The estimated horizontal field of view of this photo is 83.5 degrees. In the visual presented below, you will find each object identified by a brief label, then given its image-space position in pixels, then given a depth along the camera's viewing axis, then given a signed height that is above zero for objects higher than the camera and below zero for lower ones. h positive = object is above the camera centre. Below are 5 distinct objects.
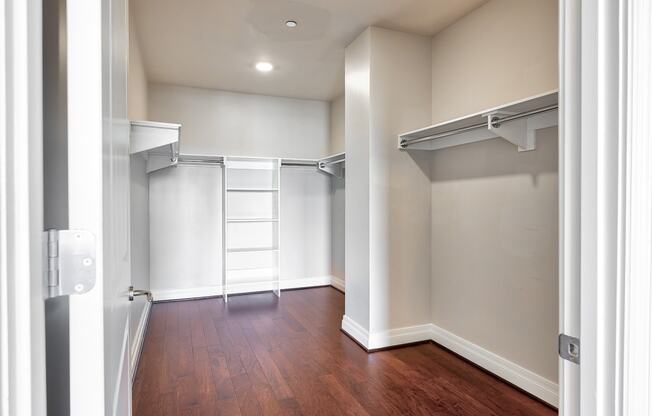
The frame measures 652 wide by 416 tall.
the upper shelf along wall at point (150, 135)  2.21 +0.44
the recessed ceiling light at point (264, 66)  3.46 +1.33
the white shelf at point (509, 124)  1.86 +0.47
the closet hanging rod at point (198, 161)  3.96 +0.48
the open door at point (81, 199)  0.50 +0.01
